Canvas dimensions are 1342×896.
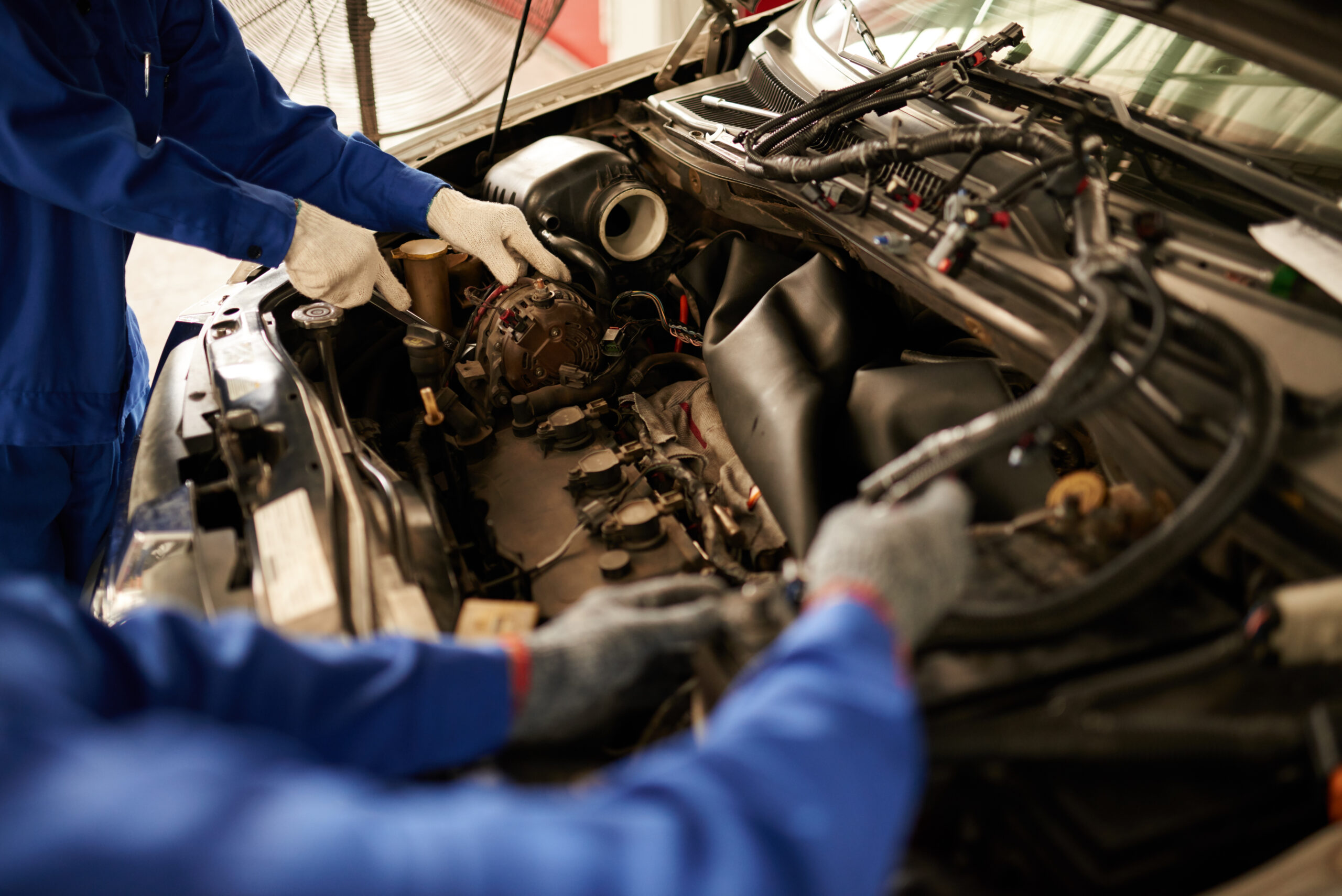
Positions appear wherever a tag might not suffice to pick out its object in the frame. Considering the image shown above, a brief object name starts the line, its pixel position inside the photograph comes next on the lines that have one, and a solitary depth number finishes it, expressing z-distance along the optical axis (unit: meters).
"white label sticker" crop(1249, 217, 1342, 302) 1.01
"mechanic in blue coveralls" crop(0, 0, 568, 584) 1.31
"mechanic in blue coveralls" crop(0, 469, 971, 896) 0.48
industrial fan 1.87
